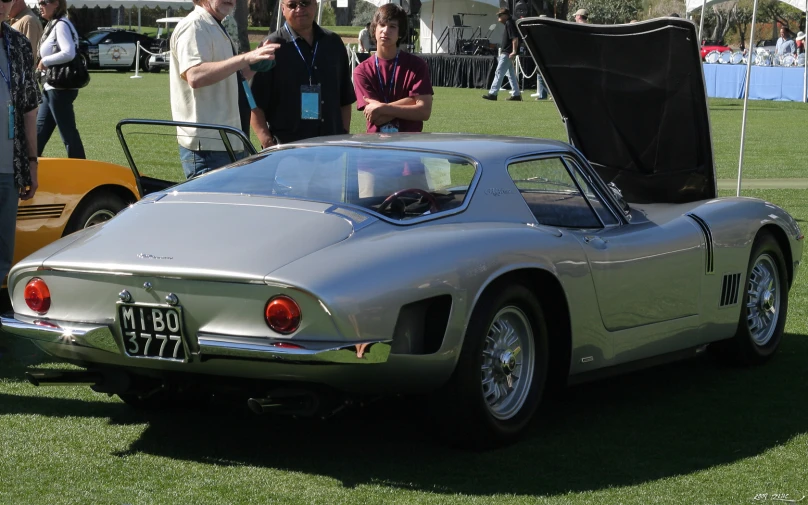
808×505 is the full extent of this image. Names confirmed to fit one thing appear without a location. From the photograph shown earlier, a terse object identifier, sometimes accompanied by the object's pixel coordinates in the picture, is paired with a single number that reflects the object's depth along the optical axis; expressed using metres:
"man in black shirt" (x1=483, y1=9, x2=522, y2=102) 28.44
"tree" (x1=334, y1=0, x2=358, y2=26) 100.75
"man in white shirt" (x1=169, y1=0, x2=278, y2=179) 6.83
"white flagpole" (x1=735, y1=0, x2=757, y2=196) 10.62
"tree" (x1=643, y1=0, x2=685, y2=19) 79.38
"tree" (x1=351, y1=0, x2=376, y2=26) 89.50
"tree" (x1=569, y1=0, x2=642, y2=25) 77.56
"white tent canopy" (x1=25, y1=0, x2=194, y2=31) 44.34
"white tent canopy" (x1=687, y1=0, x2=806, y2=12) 28.01
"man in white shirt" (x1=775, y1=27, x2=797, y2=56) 33.06
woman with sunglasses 10.75
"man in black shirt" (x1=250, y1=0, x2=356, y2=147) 7.38
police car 42.00
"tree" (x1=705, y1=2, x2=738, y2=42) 75.19
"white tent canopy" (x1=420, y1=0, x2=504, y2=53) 46.16
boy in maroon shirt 7.41
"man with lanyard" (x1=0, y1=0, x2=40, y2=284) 5.78
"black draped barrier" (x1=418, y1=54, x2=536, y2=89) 35.03
